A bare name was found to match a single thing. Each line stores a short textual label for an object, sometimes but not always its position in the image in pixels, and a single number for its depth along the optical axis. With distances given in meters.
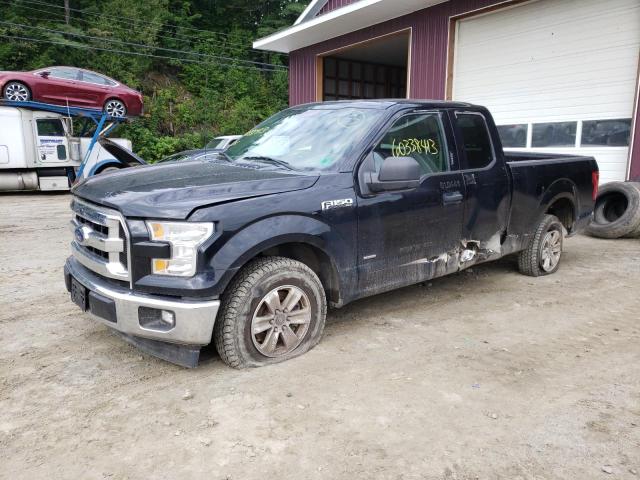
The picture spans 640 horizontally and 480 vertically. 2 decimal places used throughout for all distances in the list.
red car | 13.62
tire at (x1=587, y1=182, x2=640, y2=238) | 7.86
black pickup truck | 3.03
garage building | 9.21
